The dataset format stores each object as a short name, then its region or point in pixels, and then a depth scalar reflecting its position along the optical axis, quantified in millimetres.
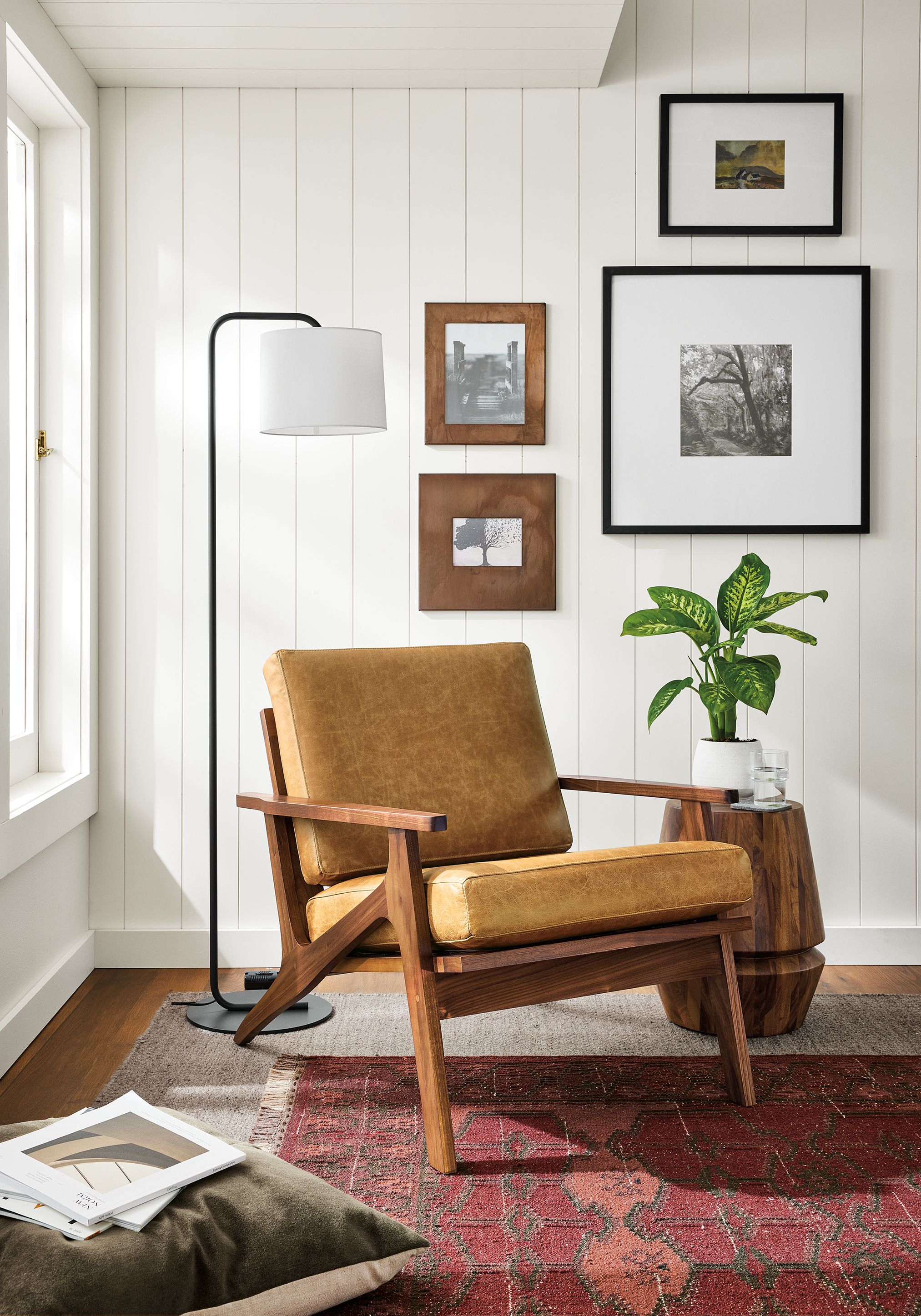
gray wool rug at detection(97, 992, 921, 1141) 2314
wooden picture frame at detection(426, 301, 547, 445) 3141
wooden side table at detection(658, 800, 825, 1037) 2523
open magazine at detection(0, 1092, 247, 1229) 1482
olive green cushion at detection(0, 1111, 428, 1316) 1362
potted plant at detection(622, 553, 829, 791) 2637
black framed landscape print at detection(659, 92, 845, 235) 3141
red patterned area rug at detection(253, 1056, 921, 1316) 1571
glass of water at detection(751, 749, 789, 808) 2588
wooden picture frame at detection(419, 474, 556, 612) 3160
